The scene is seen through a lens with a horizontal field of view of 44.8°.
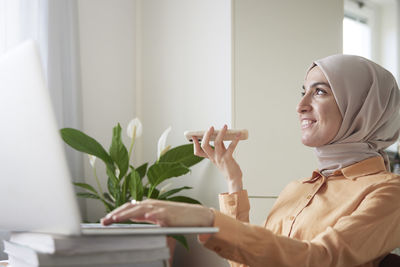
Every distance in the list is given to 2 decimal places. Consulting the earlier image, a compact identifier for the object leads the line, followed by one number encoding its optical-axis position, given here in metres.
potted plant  2.37
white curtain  2.42
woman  1.05
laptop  0.62
